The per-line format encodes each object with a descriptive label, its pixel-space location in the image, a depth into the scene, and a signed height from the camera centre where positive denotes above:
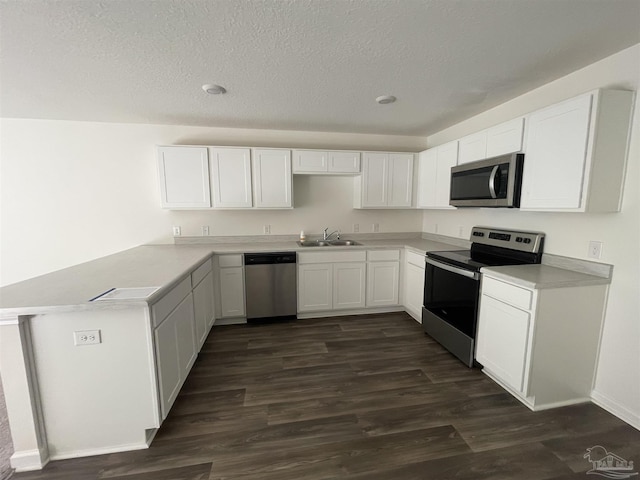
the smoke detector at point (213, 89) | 2.24 +1.03
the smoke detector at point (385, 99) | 2.47 +1.04
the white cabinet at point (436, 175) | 3.05 +0.42
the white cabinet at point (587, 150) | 1.71 +0.39
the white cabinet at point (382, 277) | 3.48 -0.91
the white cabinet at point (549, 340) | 1.86 -0.96
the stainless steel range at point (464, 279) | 2.33 -0.68
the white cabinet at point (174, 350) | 1.68 -1.02
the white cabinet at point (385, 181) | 3.60 +0.38
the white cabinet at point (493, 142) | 2.19 +0.61
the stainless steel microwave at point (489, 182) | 2.19 +0.24
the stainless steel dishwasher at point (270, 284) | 3.21 -0.93
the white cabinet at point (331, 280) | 3.34 -0.92
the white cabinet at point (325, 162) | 3.40 +0.61
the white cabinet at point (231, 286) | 3.16 -0.93
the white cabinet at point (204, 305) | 2.49 -1.01
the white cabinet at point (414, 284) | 3.18 -0.95
